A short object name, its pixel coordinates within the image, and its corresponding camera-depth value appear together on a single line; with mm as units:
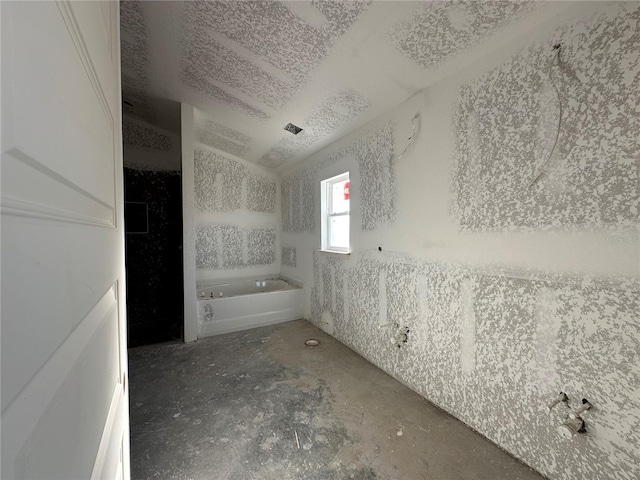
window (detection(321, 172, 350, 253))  2885
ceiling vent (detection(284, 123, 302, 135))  2633
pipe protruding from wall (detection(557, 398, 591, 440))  1139
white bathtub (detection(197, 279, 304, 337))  3057
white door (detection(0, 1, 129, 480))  261
